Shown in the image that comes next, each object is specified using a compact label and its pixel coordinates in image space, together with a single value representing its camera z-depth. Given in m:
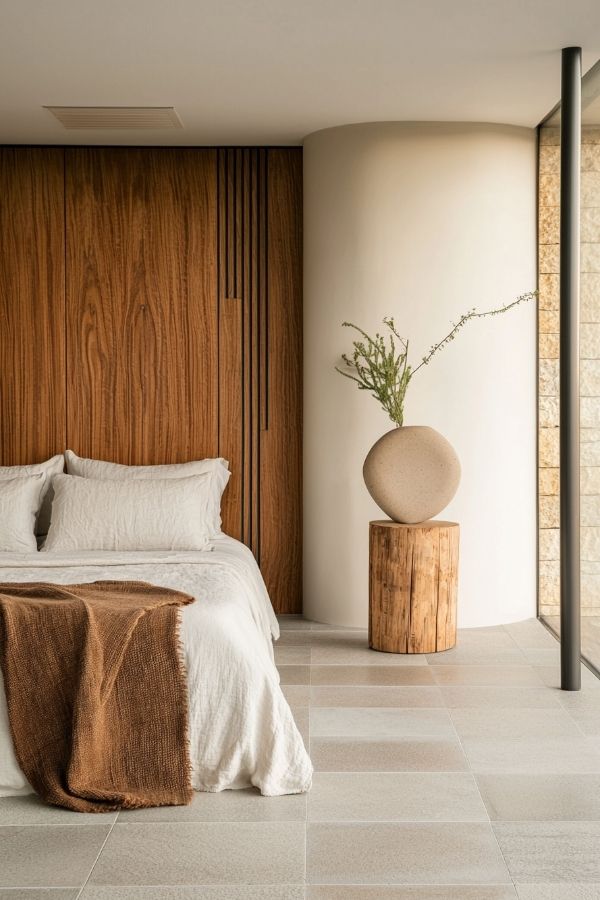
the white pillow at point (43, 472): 5.13
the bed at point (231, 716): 3.08
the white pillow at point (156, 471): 5.22
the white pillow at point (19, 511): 4.75
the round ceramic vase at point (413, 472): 4.77
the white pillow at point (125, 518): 4.77
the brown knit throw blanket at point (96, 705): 2.99
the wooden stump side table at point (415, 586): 4.71
